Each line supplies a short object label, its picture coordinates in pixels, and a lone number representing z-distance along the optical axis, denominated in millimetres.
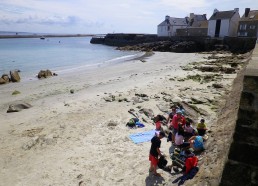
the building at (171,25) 62257
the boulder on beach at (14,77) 20649
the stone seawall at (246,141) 1676
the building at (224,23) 45507
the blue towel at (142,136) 7773
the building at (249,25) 42820
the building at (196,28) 52333
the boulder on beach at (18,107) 11776
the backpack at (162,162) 5967
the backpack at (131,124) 8962
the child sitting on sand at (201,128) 7663
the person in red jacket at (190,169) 5216
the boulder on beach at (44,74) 22366
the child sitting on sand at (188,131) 7510
